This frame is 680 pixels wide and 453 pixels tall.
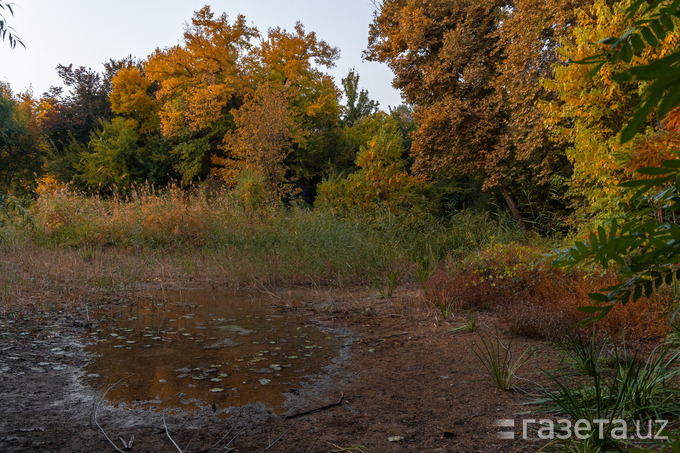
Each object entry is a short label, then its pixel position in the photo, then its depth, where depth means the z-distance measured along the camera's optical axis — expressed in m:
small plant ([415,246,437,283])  7.67
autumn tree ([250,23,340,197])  22.73
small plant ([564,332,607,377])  3.24
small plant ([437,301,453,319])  6.16
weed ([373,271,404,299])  7.55
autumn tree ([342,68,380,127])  26.36
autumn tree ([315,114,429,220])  15.45
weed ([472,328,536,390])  3.70
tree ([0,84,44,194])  26.25
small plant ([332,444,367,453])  2.73
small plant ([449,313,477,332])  5.53
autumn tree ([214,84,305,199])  17.38
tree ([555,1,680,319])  0.61
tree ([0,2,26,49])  3.52
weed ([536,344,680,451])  2.56
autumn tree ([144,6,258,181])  21.53
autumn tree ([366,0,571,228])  10.62
